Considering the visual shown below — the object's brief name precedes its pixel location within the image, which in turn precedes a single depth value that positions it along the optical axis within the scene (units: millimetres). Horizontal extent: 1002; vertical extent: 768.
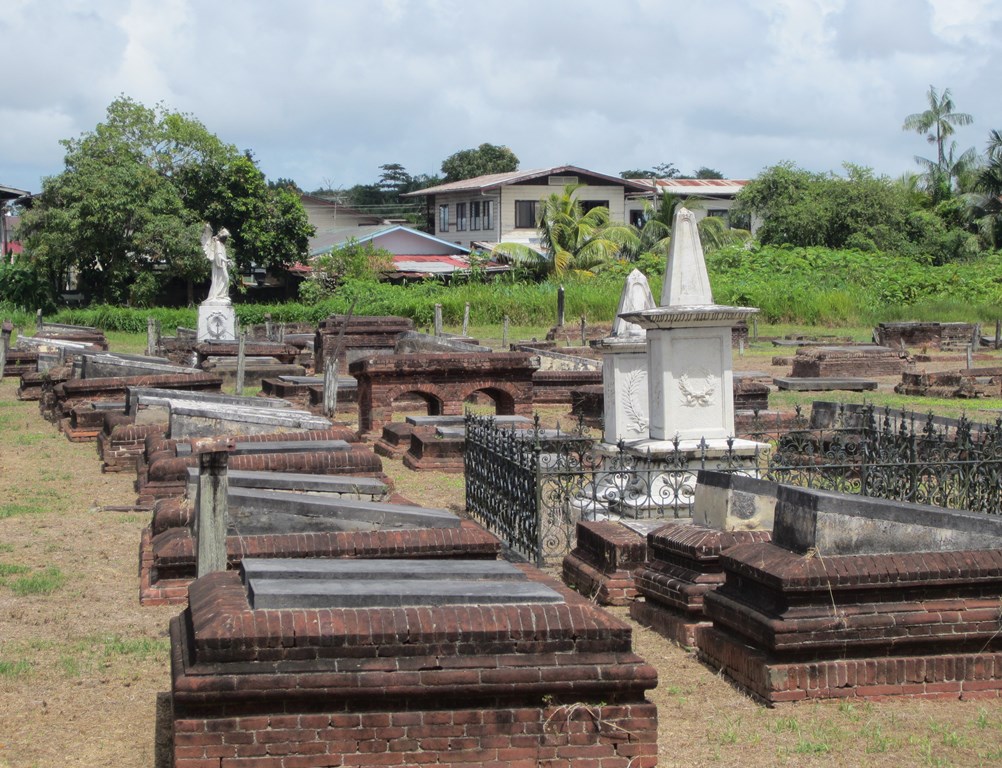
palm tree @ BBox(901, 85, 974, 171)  72500
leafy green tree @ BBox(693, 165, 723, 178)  114062
